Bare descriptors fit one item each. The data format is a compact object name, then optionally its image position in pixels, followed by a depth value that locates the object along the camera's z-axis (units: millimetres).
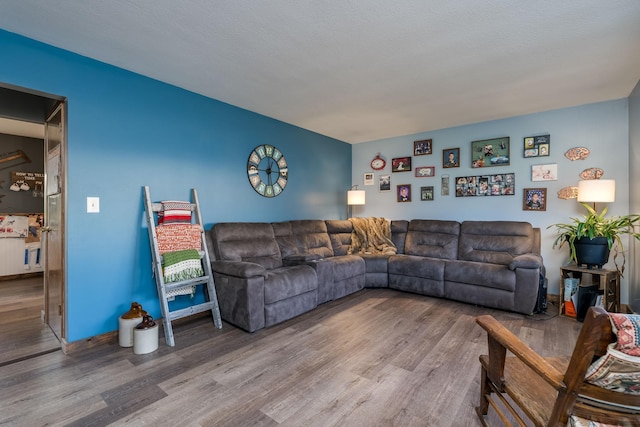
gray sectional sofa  2812
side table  2867
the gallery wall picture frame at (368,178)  5356
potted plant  2912
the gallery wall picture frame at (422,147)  4652
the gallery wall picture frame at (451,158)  4391
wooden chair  858
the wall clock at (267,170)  3783
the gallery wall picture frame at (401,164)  4887
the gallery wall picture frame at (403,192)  4902
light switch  2414
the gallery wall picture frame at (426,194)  4676
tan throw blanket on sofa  4500
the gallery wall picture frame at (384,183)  5125
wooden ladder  2559
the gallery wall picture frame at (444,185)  4508
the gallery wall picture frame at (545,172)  3666
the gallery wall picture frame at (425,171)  4648
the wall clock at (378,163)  5176
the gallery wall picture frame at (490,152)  3996
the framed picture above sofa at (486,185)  3980
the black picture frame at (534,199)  3732
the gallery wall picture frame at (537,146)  3705
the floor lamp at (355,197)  4859
